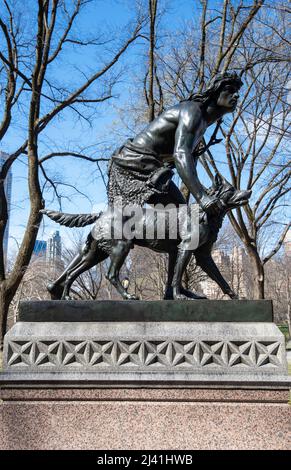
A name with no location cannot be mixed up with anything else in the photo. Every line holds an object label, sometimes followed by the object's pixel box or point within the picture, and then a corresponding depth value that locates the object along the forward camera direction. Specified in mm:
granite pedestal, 3604
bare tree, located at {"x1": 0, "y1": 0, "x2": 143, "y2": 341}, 12656
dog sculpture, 4398
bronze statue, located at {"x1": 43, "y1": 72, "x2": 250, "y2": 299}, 4465
